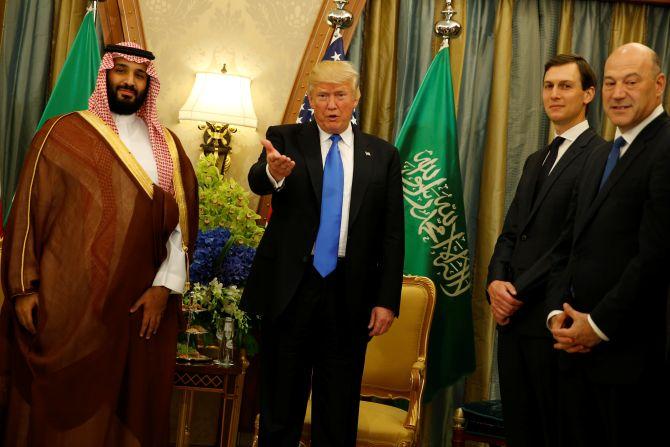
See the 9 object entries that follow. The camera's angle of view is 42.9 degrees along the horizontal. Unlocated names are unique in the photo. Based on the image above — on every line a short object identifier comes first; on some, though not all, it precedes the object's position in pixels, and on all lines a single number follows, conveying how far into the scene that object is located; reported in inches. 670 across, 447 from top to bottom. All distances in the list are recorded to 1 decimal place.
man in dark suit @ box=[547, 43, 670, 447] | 100.0
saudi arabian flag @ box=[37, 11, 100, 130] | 187.0
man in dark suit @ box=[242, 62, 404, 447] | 128.7
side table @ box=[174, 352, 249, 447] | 152.5
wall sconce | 198.2
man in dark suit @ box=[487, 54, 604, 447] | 121.6
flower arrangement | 159.5
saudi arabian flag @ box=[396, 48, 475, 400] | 193.8
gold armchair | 167.5
